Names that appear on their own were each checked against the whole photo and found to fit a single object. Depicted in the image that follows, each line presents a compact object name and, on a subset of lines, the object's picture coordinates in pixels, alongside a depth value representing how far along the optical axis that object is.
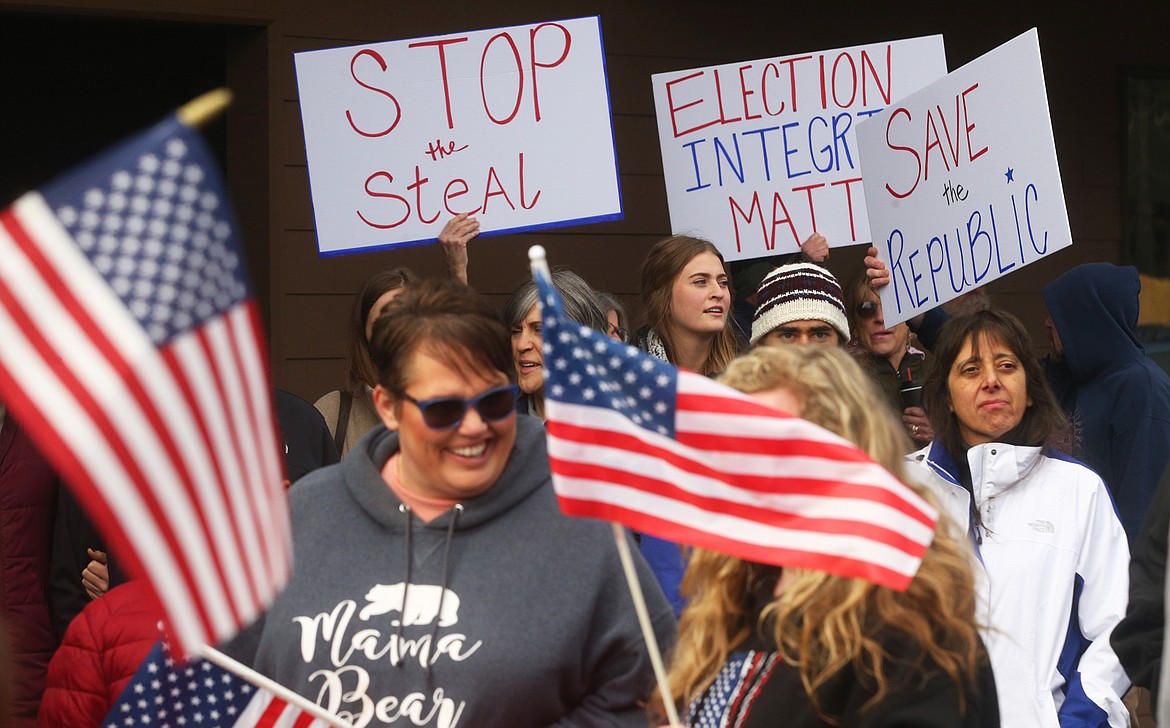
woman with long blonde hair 5.32
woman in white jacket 9.03
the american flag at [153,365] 4.17
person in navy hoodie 10.88
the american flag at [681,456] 5.63
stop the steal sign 11.97
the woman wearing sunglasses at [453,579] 6.44
